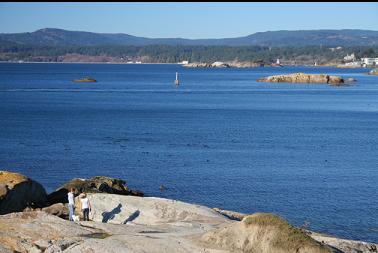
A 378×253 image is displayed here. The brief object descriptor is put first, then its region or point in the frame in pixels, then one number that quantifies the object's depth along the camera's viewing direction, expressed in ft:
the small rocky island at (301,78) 637.71
